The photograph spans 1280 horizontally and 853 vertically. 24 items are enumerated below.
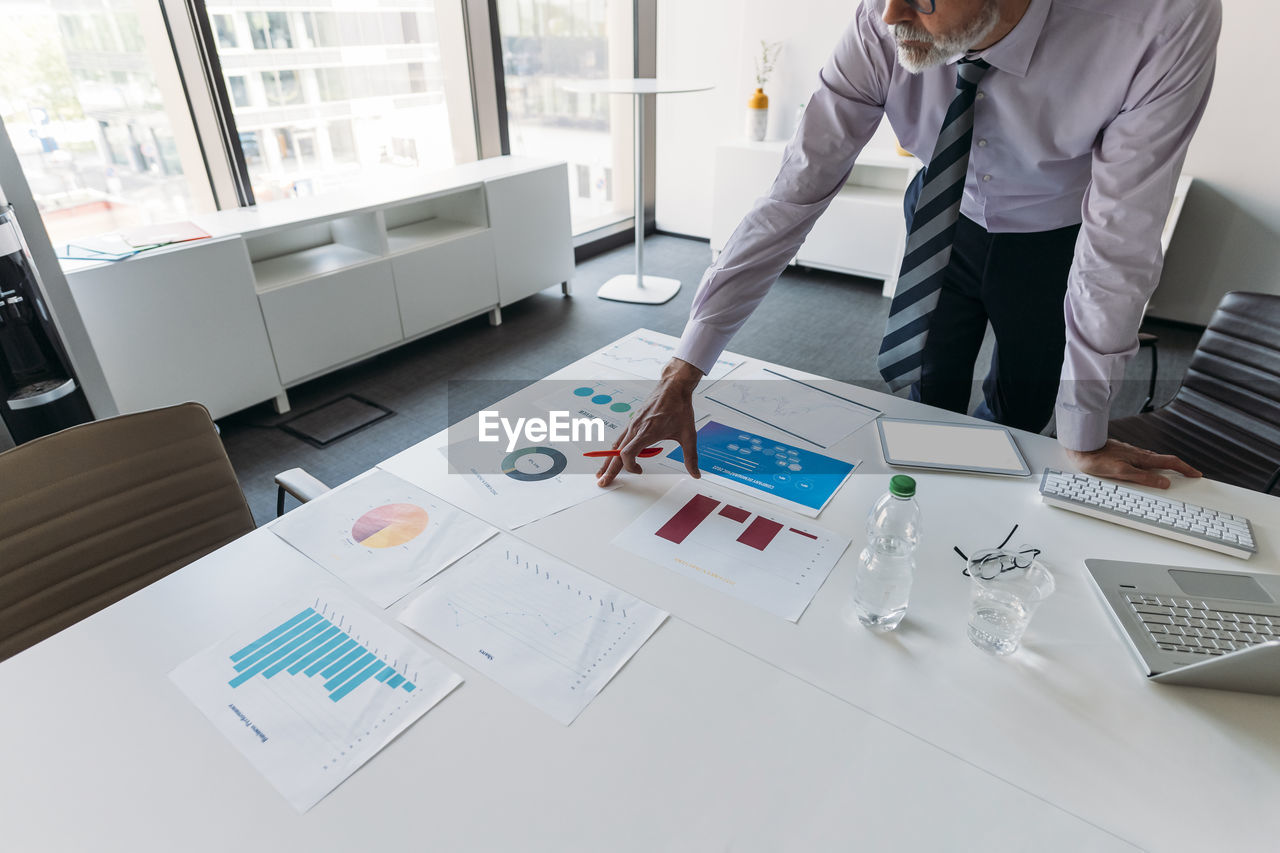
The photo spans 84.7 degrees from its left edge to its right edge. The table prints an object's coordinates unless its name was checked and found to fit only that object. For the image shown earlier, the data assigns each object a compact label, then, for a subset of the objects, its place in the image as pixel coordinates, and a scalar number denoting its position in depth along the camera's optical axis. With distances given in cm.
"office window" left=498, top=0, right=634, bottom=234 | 432
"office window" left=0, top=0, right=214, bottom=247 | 251
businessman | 122
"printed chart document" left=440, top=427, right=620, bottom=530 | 122
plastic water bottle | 98
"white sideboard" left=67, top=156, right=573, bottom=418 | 247
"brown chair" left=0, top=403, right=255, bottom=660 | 118
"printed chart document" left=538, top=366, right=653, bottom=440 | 148
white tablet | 131
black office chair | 171
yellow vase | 441
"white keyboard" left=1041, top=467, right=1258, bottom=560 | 111
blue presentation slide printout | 125
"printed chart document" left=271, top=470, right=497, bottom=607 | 108
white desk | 74
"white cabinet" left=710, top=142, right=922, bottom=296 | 406
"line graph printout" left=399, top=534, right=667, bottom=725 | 91
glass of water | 95
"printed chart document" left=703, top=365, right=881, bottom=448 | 145
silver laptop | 85
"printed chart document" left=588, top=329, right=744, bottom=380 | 167
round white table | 352
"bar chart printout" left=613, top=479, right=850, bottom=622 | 105
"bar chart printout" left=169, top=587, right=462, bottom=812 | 81
